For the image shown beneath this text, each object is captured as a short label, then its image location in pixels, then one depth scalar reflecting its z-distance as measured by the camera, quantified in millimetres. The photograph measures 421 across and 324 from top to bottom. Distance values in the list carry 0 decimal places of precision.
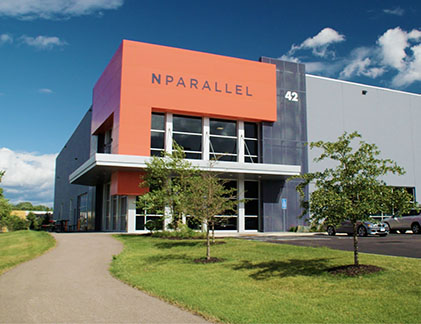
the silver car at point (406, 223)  28125
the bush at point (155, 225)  24500
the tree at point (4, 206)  34556
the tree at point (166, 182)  21859
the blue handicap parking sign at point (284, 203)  32219
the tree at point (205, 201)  14469
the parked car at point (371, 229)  24766
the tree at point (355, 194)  10172
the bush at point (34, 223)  74662
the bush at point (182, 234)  22844
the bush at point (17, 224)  77031
